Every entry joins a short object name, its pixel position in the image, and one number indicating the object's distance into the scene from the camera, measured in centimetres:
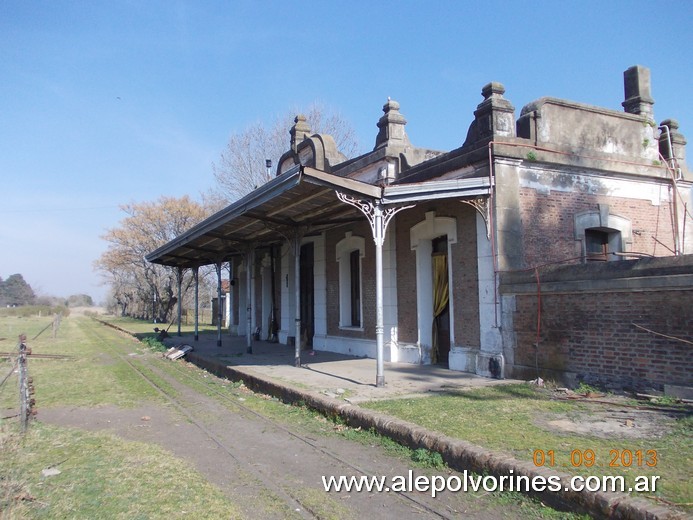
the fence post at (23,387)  662
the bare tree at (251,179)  3322
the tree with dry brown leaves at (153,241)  3944
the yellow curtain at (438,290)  1159
